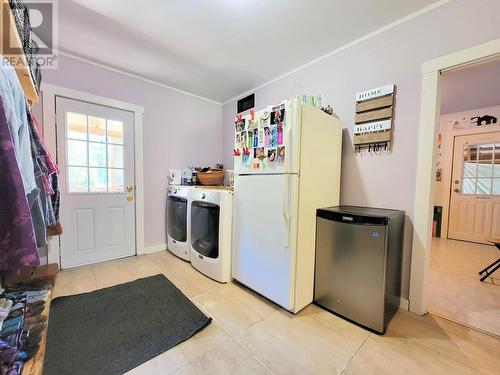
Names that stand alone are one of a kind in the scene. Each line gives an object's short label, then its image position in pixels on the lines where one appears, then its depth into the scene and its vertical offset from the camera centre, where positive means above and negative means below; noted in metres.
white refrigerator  1.61 -0.10
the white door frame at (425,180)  1.62 +0.02
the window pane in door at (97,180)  2.55 -0.07
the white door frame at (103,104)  2.25 +0.50
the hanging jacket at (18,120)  0.78 +0.21
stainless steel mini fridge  1.45 -0.62
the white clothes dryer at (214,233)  2.13 -0.59
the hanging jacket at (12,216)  0.73 -0.16
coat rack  0.90 +0.63
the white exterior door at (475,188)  3.67 -0.10
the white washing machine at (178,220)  2.66 -0.59
